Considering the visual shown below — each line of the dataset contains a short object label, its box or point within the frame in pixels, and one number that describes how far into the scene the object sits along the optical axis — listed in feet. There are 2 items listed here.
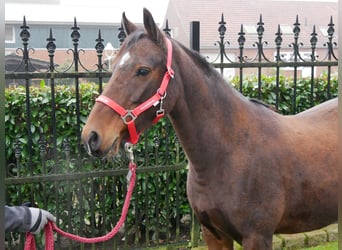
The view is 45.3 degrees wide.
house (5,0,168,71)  44.37
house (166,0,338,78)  67.67
